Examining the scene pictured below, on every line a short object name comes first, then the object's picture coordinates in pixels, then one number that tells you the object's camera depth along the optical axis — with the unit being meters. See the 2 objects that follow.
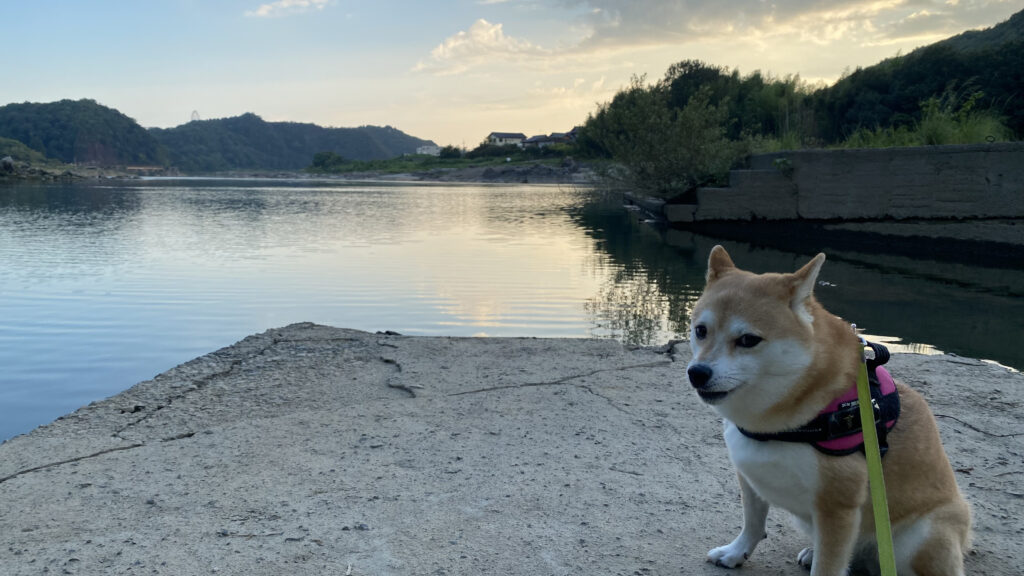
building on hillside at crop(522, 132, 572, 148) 139.56
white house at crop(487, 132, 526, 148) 157.40
